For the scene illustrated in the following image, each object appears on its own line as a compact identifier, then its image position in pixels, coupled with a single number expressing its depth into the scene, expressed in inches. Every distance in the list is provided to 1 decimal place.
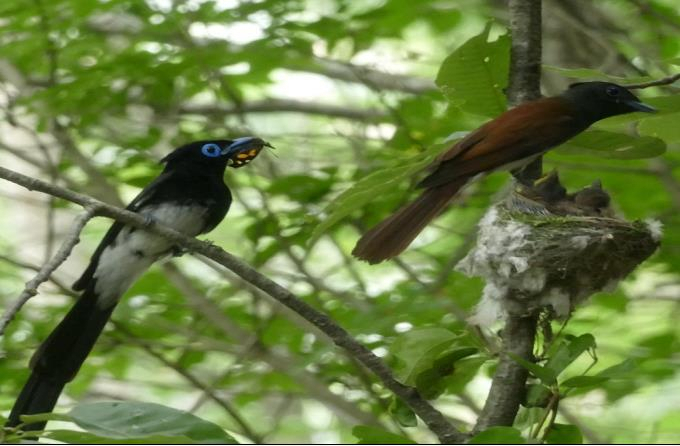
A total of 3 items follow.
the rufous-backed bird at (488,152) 261.4
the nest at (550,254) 256.4
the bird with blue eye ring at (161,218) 318.0
